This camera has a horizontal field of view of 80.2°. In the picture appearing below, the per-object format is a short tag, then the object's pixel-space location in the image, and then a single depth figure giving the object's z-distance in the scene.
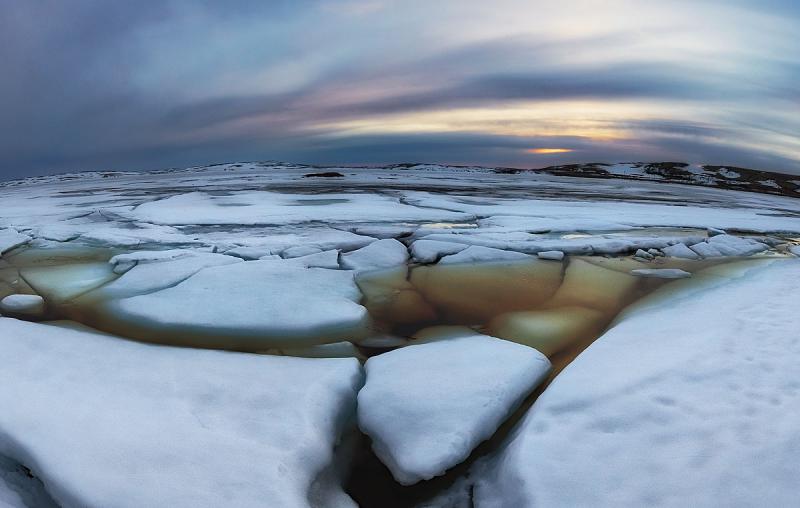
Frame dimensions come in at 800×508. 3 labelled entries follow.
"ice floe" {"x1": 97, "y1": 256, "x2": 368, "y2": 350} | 2.45
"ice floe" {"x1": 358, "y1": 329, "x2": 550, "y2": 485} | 1.50
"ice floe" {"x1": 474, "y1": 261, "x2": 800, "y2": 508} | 1.29
